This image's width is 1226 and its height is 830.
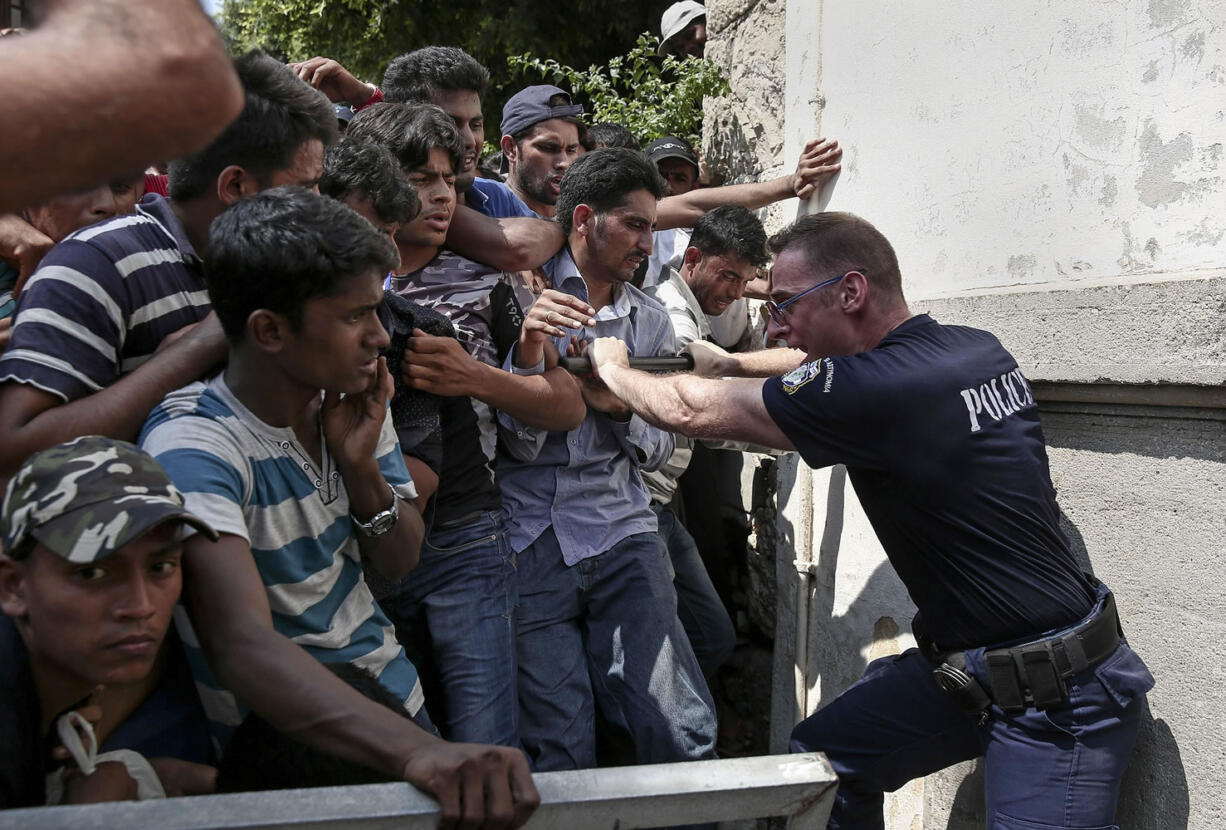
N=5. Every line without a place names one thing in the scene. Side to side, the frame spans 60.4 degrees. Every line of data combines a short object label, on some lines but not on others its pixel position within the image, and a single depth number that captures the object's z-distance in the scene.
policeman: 2.43
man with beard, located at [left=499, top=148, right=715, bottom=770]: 2.80
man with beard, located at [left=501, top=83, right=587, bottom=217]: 3.93
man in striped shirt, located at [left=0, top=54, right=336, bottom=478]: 1.76
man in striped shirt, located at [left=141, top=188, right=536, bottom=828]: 1.60
